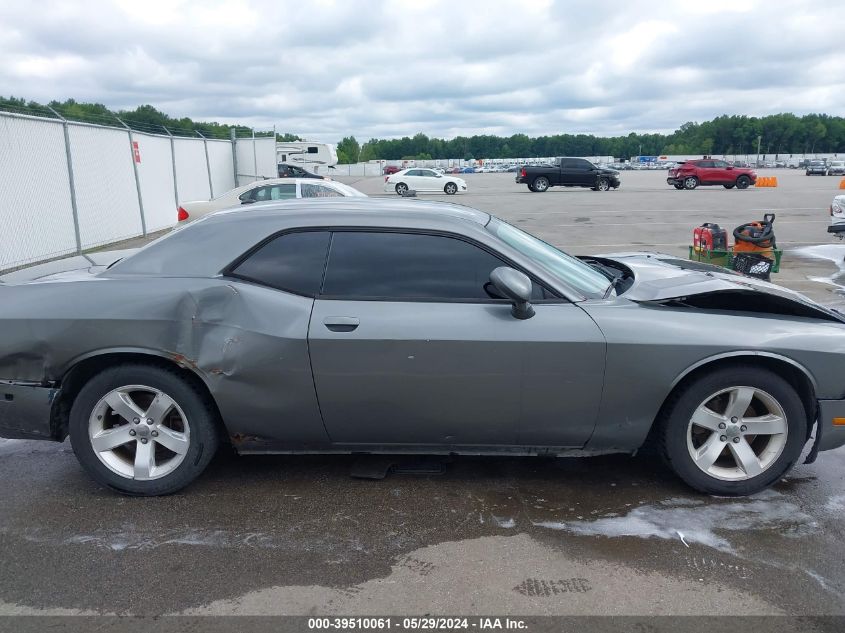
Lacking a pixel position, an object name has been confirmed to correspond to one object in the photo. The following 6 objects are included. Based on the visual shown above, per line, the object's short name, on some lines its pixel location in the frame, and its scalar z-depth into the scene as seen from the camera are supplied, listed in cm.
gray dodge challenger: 340
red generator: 821
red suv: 3488
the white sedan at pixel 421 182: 3322
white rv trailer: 4141
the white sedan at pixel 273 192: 1400
